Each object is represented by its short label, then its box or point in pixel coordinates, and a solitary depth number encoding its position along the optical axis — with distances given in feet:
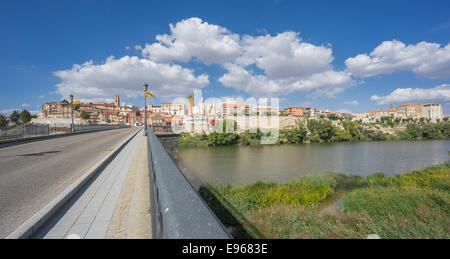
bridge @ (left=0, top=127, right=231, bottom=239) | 4.06
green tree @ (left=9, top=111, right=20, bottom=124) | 307.39
